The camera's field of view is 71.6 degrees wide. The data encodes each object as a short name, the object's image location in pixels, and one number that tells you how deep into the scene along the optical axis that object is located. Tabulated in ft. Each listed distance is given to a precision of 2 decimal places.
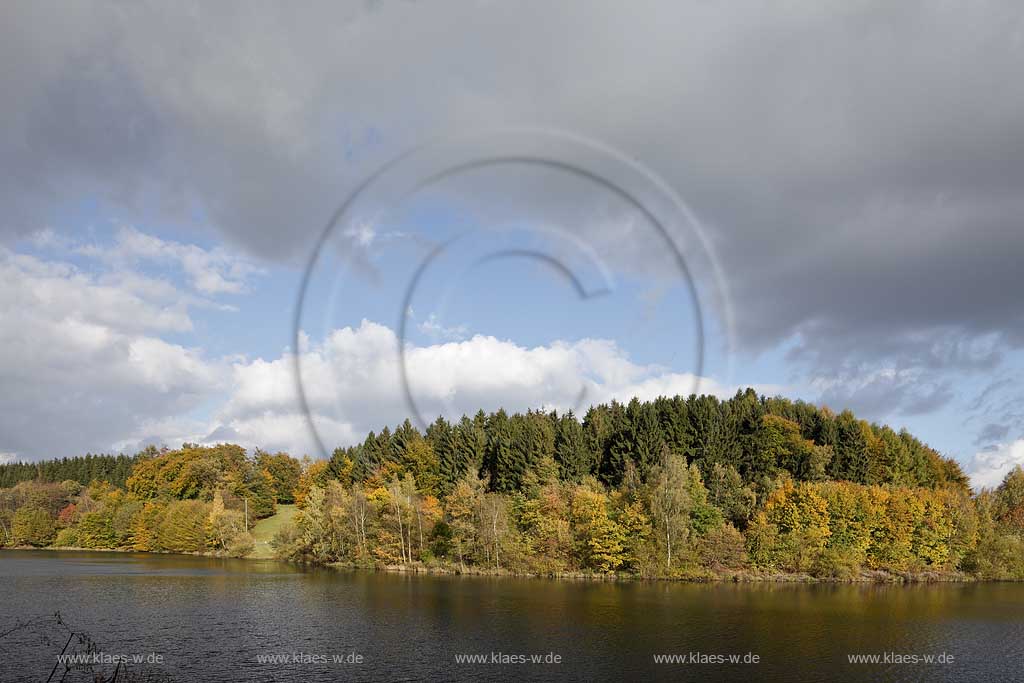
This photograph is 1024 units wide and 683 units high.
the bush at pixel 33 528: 589.73
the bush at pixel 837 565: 327.06
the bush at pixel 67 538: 578.66
